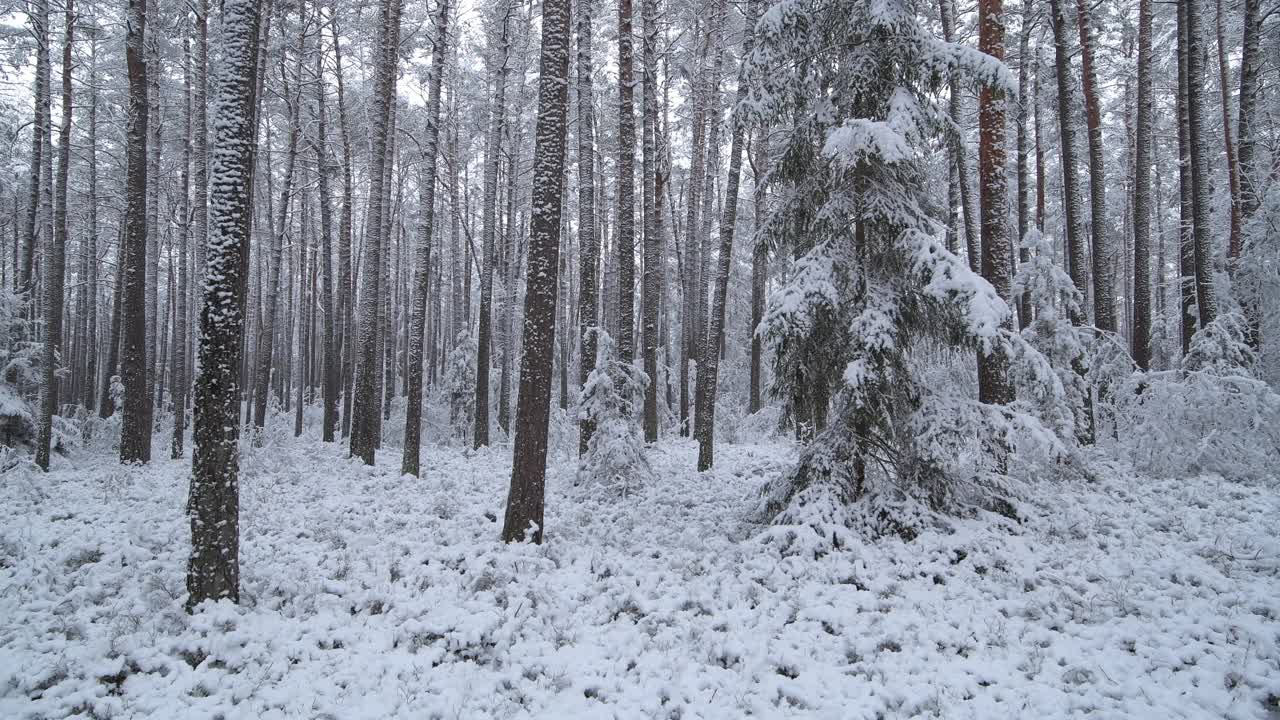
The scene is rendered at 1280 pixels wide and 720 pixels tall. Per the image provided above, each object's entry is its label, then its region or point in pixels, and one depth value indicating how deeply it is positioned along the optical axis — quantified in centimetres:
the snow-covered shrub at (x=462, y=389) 1891
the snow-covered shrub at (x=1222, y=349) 964
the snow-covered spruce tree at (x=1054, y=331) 1016
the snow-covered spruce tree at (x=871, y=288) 687
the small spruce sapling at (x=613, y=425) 1013
